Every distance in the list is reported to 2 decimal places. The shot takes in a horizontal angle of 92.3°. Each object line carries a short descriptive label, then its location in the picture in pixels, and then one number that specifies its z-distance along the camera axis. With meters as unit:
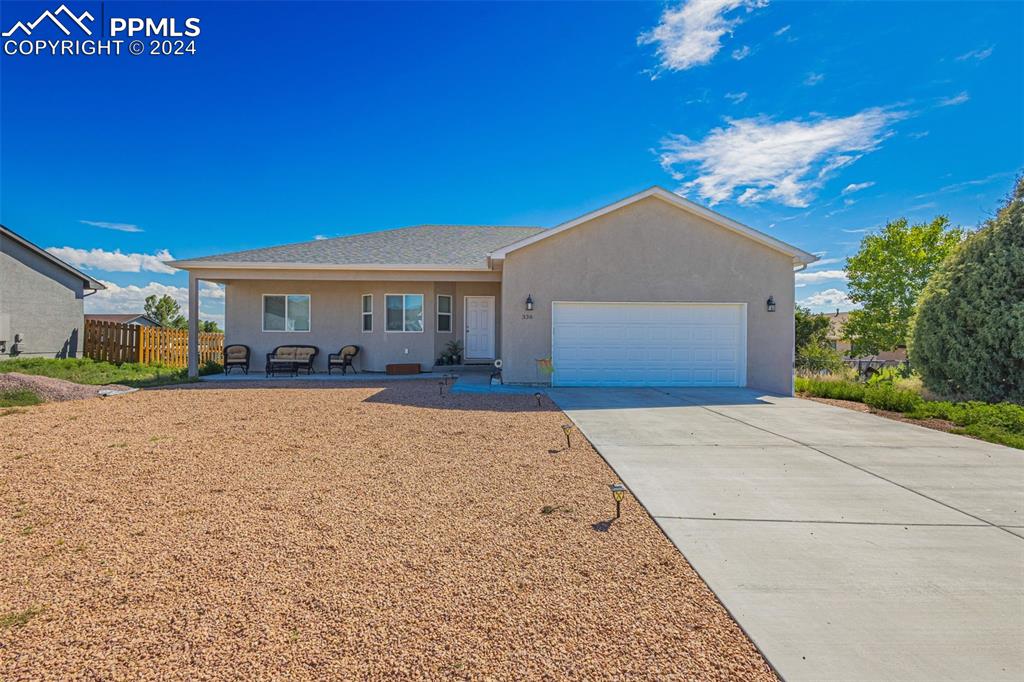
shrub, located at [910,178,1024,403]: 9.20
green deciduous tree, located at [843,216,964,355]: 23.11
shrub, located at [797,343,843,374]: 17.50
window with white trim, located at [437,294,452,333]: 15.23
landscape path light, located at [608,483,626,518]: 3.73
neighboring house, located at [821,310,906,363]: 26.70
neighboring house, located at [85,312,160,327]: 40.25
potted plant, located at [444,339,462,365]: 15.05
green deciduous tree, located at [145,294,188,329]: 41.94
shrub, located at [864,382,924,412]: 9.17
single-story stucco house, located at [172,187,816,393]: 11.73
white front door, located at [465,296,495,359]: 15.50
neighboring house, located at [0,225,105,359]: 16.84
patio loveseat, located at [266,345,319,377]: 14.03
